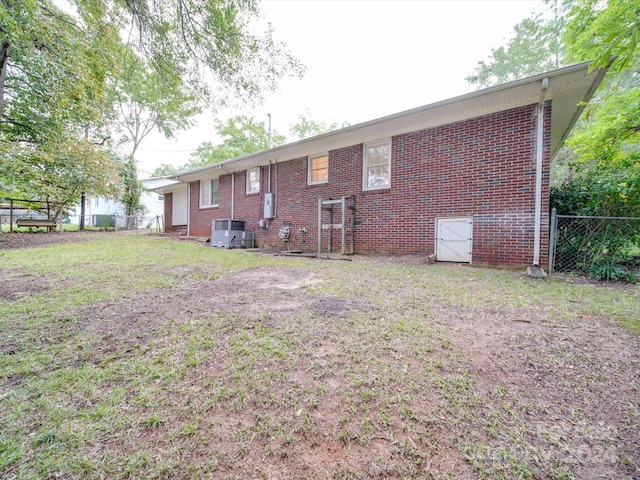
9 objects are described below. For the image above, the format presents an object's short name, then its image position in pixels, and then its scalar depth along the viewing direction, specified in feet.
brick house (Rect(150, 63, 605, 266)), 16.81
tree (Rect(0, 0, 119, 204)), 17.12
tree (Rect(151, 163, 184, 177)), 158.79
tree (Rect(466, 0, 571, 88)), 47.06
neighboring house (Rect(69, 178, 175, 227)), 72.33
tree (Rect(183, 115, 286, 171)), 80.38
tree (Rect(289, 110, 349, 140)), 87.76
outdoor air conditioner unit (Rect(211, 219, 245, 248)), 31.76
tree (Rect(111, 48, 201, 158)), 18.02
